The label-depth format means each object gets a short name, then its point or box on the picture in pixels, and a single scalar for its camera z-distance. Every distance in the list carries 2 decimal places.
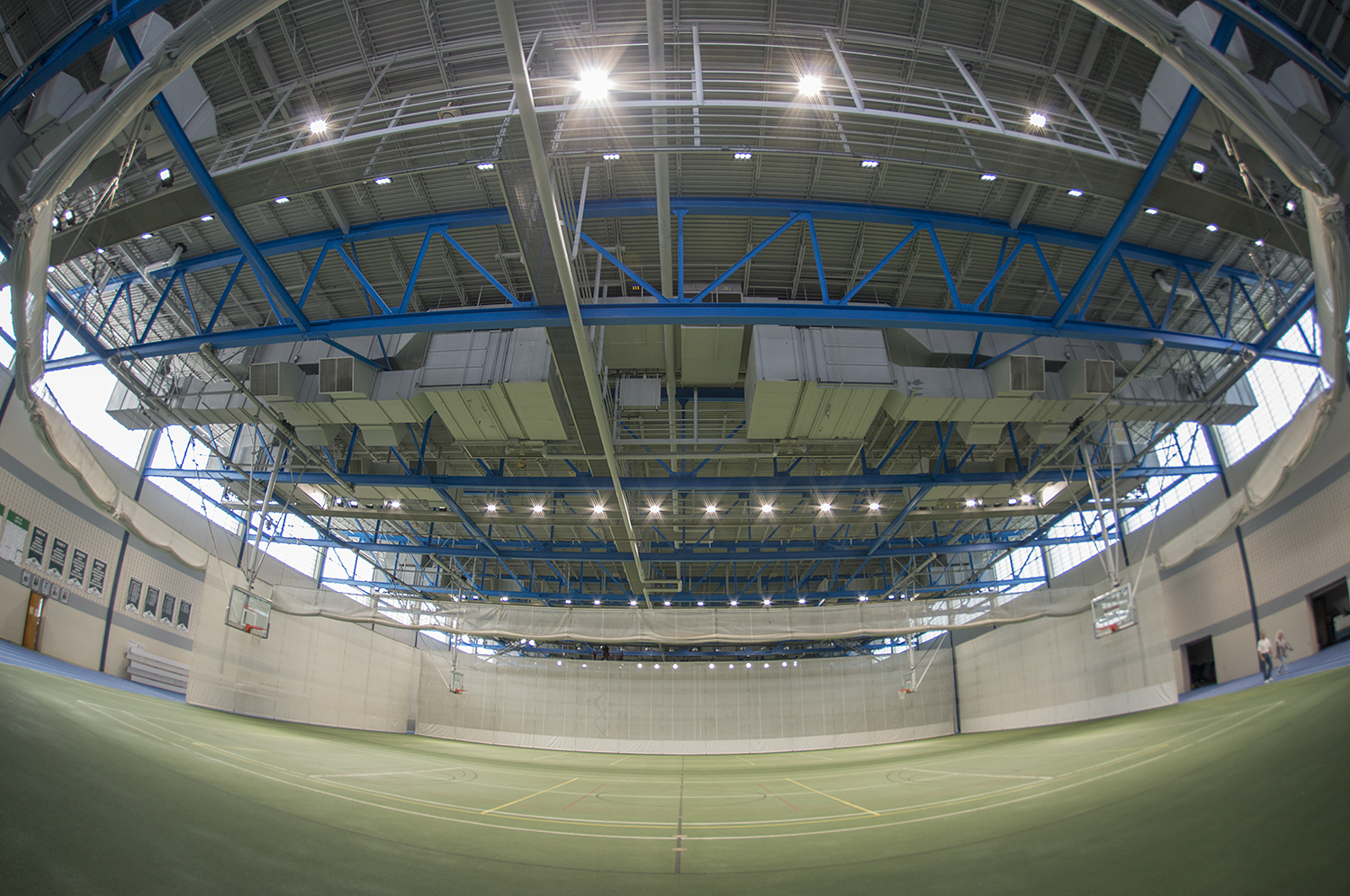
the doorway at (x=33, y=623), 20.84
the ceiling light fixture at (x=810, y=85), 10.59
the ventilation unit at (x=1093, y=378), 16.77
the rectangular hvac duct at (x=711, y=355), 16.70
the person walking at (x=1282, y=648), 20.70
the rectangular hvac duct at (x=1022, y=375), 16.27
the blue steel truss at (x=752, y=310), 14.20
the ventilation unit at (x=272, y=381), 17.53
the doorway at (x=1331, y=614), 19.91
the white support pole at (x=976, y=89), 11.02
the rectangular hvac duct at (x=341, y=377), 16.95
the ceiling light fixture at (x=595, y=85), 9.42
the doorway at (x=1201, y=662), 26.16
